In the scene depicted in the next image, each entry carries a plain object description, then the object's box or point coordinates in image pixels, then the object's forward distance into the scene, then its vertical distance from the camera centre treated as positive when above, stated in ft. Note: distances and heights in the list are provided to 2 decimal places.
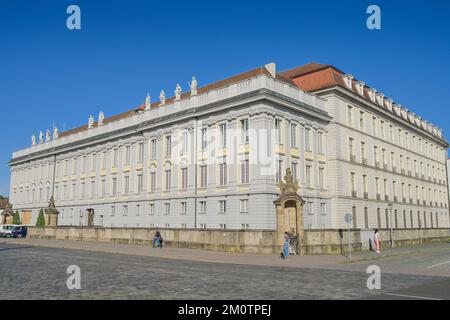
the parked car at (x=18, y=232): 171.12 -2.99
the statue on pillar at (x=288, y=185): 103.52 +9.24
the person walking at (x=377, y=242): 100.53 -4.43
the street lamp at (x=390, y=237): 120.78 -4.05
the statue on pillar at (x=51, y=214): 176.04 +4.19
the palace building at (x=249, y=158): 122.52 +22.91
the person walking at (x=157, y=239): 112.27 -3.92
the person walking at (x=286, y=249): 82.28 -4.96
